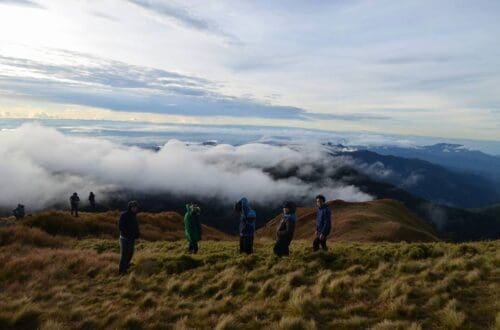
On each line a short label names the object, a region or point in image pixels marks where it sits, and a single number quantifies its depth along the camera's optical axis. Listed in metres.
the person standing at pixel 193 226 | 20.06
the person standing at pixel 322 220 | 16.48
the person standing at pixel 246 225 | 17.63
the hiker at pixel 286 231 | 16.20
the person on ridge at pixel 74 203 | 40.45
